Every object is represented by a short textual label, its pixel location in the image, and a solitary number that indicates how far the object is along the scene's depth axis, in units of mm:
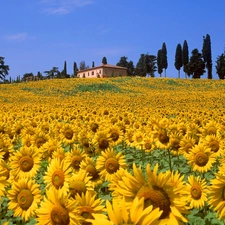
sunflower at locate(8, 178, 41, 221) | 3627
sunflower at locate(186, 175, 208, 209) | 4426
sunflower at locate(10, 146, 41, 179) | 4730
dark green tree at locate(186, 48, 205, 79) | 77500
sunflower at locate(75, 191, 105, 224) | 2729
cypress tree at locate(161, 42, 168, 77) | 83062
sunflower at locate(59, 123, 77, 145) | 6908
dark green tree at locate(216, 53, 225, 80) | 76994
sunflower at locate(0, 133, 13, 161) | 5534
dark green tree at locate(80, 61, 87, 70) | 131250
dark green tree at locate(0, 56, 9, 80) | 85406
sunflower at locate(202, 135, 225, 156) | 5730
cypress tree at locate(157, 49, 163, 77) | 83625
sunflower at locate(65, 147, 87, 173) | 4621
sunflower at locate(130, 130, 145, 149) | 7281
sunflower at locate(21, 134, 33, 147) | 6254
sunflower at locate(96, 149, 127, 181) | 4324
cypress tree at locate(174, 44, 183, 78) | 81500
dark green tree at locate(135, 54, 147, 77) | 106938
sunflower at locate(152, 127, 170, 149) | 6016
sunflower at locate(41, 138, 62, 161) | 5484
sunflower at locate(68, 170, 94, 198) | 3300
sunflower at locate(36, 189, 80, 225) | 2486
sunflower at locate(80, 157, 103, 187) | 4363
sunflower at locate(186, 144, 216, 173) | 5160
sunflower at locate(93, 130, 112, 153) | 6012
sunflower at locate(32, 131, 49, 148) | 6176
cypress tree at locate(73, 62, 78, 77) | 117250
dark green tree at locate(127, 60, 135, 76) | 111938
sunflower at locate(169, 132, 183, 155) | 6121
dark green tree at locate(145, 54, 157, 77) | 93688
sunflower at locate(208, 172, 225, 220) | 2672
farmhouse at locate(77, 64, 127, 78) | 103562
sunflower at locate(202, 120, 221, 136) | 7086
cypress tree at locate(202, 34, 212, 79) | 75125
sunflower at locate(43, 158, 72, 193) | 3719
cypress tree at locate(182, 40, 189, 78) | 80544
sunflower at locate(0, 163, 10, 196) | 3446
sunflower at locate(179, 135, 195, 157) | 5781
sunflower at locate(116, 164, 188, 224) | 2094
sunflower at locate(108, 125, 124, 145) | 6703
